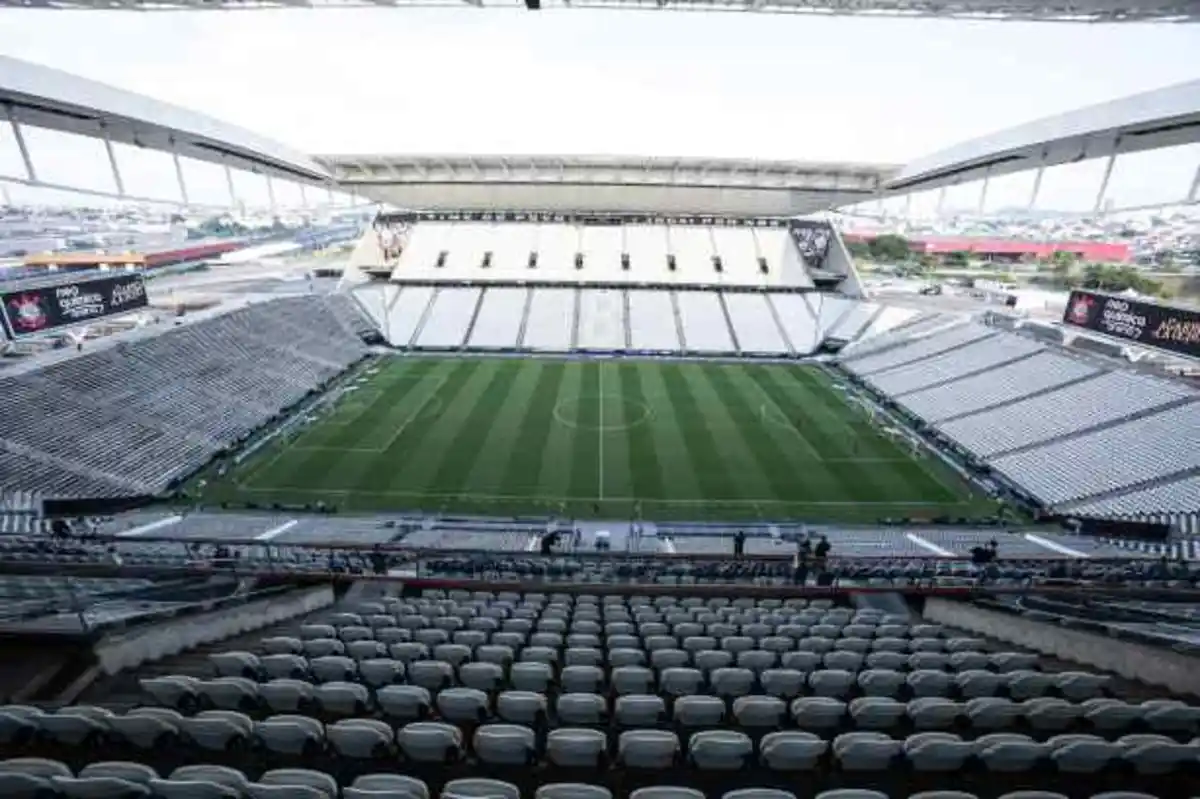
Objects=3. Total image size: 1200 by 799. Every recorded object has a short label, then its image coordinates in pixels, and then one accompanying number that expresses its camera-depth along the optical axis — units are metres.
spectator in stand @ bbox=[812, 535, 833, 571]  14.04
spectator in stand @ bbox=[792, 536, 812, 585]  12.98
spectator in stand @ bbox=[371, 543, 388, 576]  13.45
